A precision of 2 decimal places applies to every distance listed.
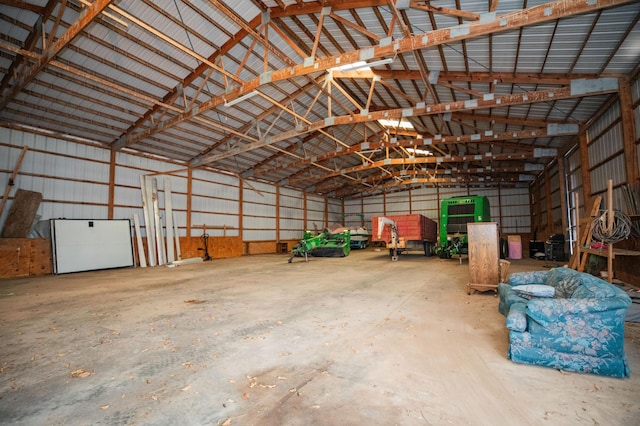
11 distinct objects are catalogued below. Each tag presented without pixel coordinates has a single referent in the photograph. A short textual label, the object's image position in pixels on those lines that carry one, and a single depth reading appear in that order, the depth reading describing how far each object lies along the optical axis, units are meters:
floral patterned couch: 2.69
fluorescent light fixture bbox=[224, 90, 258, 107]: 9.35
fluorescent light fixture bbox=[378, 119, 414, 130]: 15.33
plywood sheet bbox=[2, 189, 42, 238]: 10.10
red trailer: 13.69
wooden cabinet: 5.91
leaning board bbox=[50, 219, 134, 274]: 10.76
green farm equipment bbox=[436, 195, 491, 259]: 13.16
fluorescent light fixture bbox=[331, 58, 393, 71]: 7.31
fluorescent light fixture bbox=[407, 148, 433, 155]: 19.55
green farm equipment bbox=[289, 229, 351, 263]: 15.13
